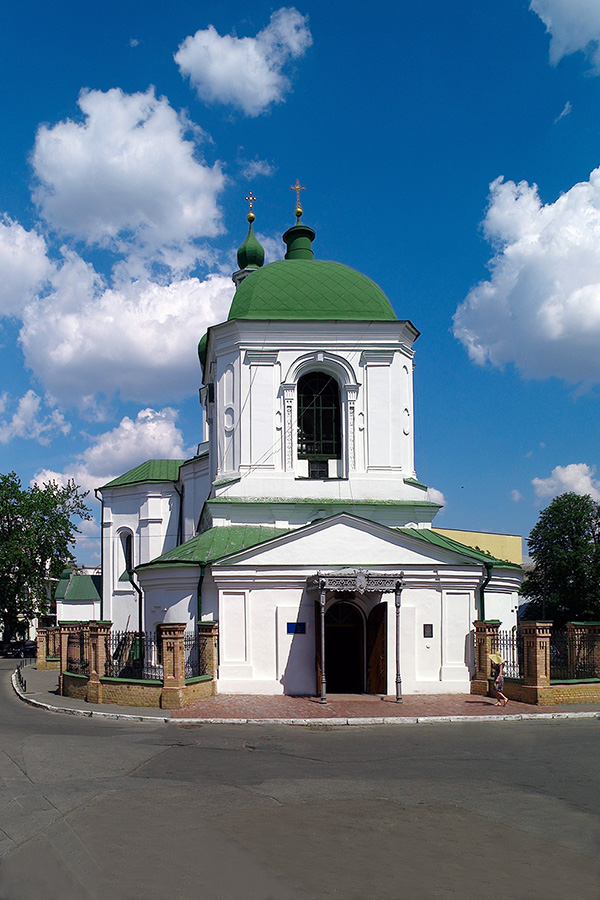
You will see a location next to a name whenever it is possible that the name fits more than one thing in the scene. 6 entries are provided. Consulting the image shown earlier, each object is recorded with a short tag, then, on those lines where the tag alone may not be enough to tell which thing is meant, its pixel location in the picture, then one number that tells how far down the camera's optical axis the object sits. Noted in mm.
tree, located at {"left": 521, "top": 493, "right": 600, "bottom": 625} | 44344
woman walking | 17719
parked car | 47594
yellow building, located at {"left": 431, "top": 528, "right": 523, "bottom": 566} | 62341
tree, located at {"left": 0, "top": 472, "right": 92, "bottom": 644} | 45906
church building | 19562
